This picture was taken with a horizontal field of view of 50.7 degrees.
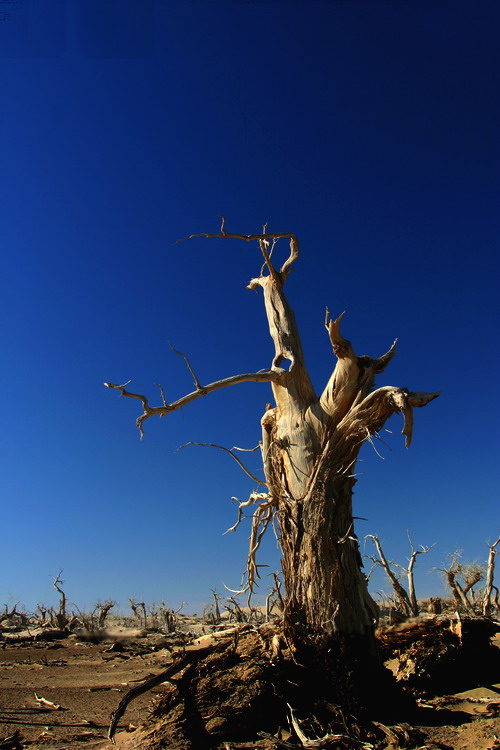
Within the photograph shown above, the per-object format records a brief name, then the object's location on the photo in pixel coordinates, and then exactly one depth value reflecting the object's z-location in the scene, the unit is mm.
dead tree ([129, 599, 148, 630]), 25131
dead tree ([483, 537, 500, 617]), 15859
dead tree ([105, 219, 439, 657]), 5992
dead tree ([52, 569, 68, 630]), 19184
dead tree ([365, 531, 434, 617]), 15070
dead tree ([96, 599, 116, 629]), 20030
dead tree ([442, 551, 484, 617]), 17258
